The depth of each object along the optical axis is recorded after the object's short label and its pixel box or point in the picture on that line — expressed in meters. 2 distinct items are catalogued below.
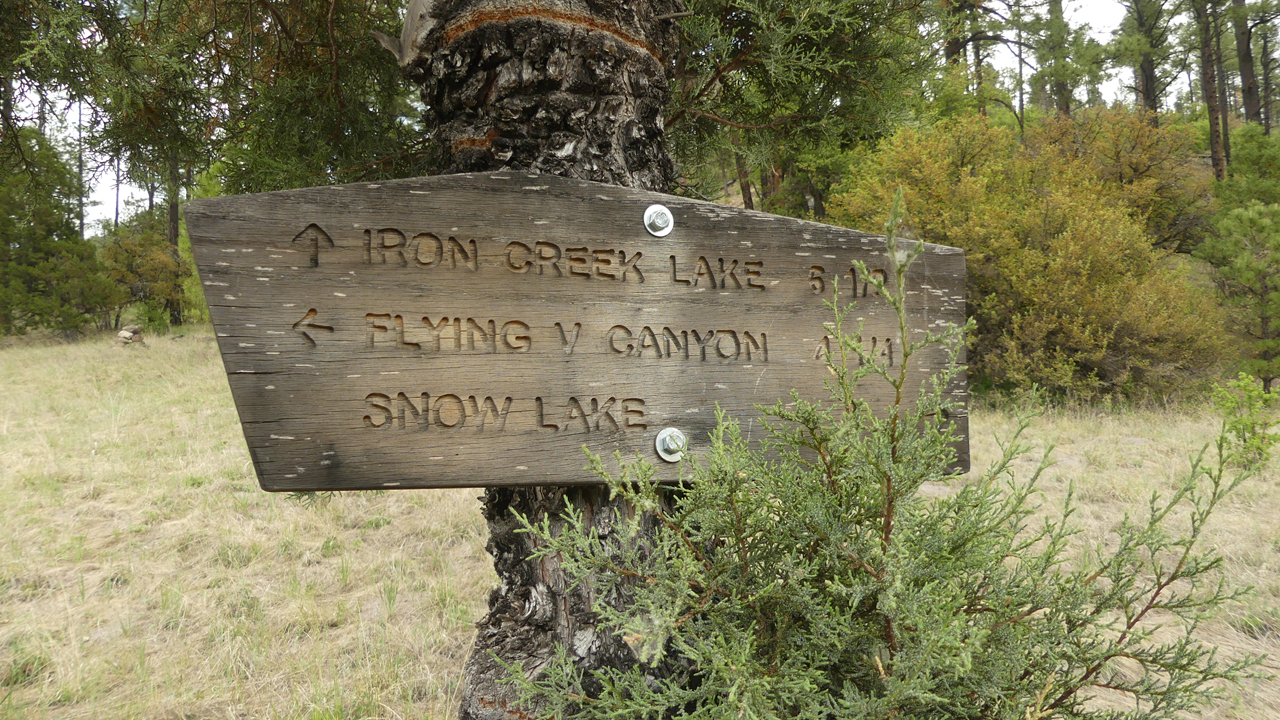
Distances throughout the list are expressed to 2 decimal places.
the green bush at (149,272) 19.59
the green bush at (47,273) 17.75
